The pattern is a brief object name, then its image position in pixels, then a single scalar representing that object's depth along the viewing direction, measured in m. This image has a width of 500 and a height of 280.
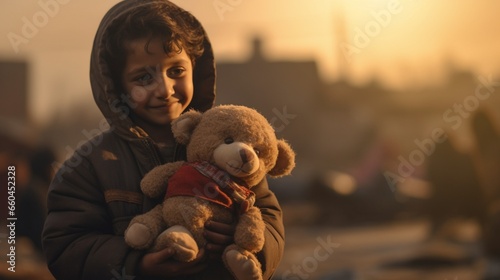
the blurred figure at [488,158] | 4.27
